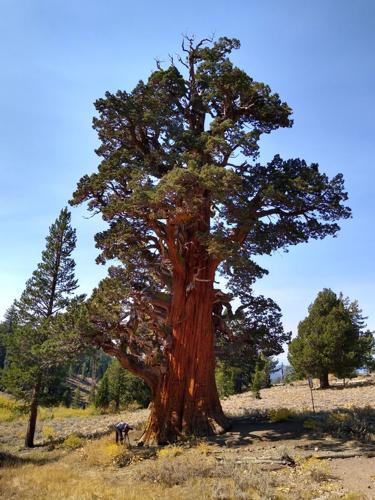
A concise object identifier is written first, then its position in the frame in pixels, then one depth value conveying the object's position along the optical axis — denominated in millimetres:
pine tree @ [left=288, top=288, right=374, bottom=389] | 30500
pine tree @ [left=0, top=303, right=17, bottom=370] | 86100
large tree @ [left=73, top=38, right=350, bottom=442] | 15094
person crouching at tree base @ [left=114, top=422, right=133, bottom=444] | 15641
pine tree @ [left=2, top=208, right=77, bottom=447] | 23859
